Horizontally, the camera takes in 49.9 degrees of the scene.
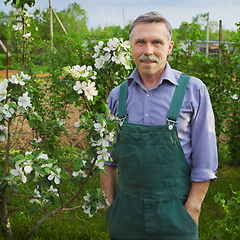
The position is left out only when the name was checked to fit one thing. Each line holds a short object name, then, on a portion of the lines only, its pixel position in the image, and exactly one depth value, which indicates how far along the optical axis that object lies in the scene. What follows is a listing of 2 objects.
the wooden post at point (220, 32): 4.76
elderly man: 1.55
